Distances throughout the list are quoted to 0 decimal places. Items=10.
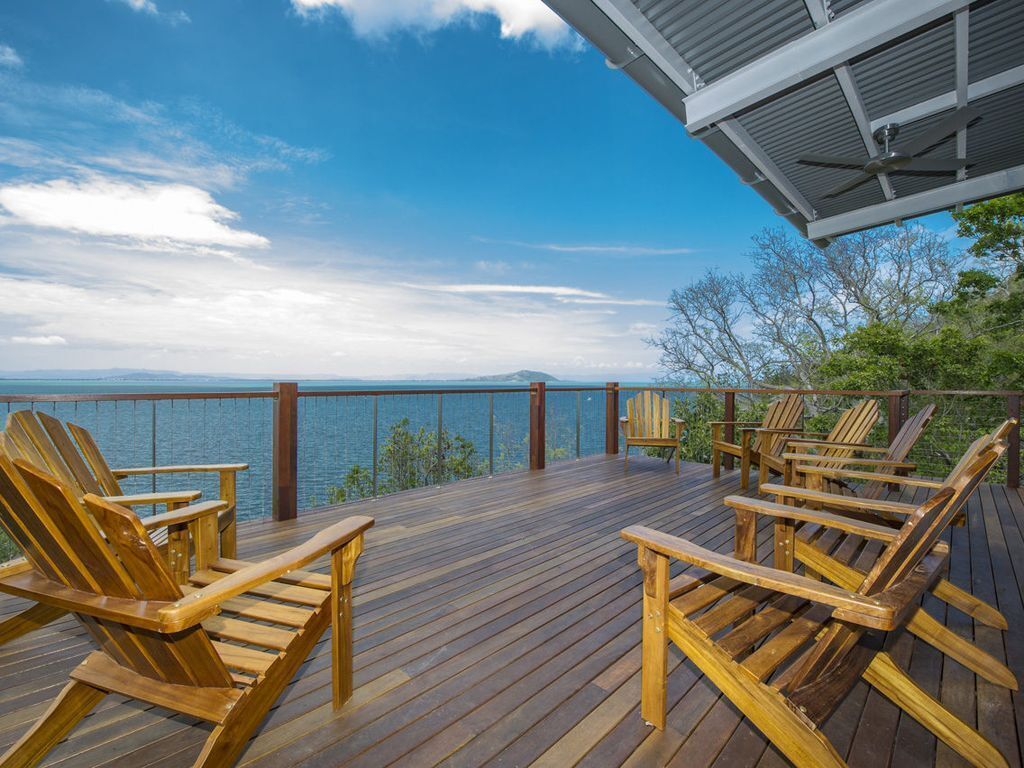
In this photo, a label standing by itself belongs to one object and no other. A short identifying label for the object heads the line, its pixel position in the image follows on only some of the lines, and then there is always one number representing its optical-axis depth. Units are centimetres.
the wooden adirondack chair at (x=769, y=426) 462
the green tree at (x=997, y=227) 841
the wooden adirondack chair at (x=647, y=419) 559
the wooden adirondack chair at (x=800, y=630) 104
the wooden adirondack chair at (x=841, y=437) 357
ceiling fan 344
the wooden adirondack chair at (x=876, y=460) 242
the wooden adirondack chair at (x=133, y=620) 89
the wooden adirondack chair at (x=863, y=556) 162
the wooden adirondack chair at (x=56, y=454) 157
